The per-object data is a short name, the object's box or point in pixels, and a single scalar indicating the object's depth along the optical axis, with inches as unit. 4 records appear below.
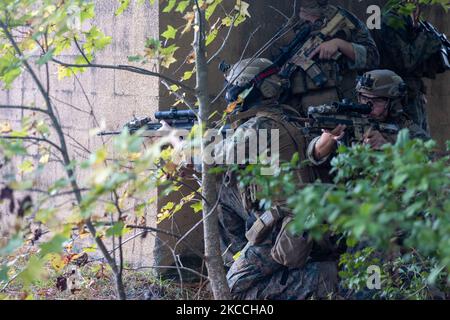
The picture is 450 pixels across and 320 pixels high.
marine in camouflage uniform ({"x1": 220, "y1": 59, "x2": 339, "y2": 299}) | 373.4
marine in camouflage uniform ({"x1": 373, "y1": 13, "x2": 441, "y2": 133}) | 506.6
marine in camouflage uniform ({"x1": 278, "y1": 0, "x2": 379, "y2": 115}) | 455.5
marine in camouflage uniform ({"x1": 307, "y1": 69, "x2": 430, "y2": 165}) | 409.4
